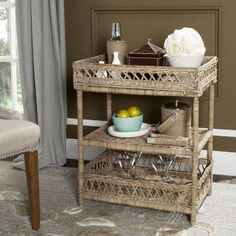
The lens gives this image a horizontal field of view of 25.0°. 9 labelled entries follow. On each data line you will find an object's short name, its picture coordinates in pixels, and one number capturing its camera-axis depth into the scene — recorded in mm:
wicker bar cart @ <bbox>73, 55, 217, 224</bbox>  2393
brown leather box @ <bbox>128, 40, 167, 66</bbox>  2557
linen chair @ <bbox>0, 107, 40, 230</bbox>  2236
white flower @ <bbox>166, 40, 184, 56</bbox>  2467
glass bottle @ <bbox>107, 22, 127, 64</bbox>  2707
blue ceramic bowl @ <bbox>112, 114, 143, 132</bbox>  2635
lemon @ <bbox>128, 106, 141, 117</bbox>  2669
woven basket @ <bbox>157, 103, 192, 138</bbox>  2551
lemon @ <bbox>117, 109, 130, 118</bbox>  2646
